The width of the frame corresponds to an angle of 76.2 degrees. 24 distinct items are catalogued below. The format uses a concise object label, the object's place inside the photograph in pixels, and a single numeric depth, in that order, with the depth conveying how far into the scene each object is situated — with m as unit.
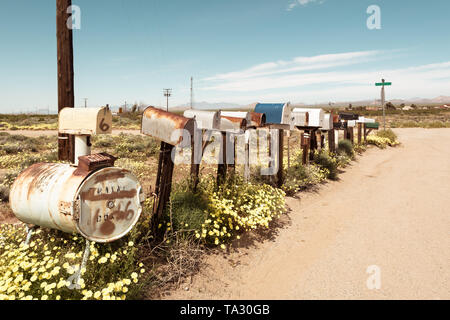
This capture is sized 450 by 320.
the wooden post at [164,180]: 3.43
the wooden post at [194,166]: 4.32
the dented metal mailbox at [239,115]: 4.93
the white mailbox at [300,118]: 7.62
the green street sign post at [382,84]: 15.47
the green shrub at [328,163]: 7.87
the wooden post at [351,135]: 12.41
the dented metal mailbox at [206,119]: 4.20
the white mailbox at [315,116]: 7.67
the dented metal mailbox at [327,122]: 8.60
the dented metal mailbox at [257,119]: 5.62
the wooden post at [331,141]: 9.54
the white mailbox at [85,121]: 2.97
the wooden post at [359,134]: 13.14
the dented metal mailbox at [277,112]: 6.06
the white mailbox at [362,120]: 12.98
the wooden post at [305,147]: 7.53
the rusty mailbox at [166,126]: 3.11
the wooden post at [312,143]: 8.16
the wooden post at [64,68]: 4.89
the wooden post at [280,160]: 6.24
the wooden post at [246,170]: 5.69
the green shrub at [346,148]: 10.65
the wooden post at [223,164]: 4.83
